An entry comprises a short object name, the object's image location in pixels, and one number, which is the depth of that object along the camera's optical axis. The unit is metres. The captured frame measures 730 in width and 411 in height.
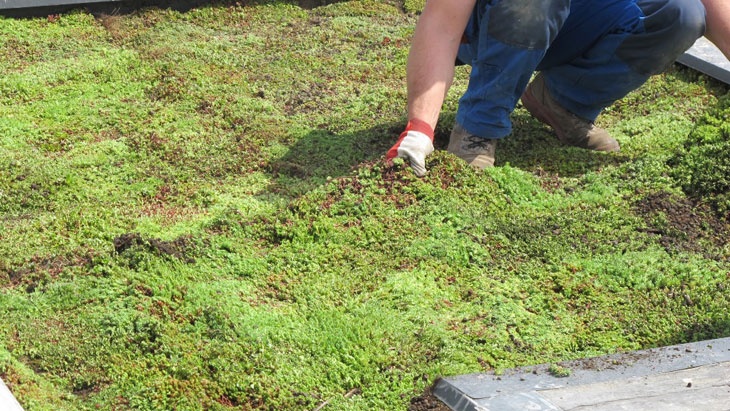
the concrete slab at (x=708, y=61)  4.96
